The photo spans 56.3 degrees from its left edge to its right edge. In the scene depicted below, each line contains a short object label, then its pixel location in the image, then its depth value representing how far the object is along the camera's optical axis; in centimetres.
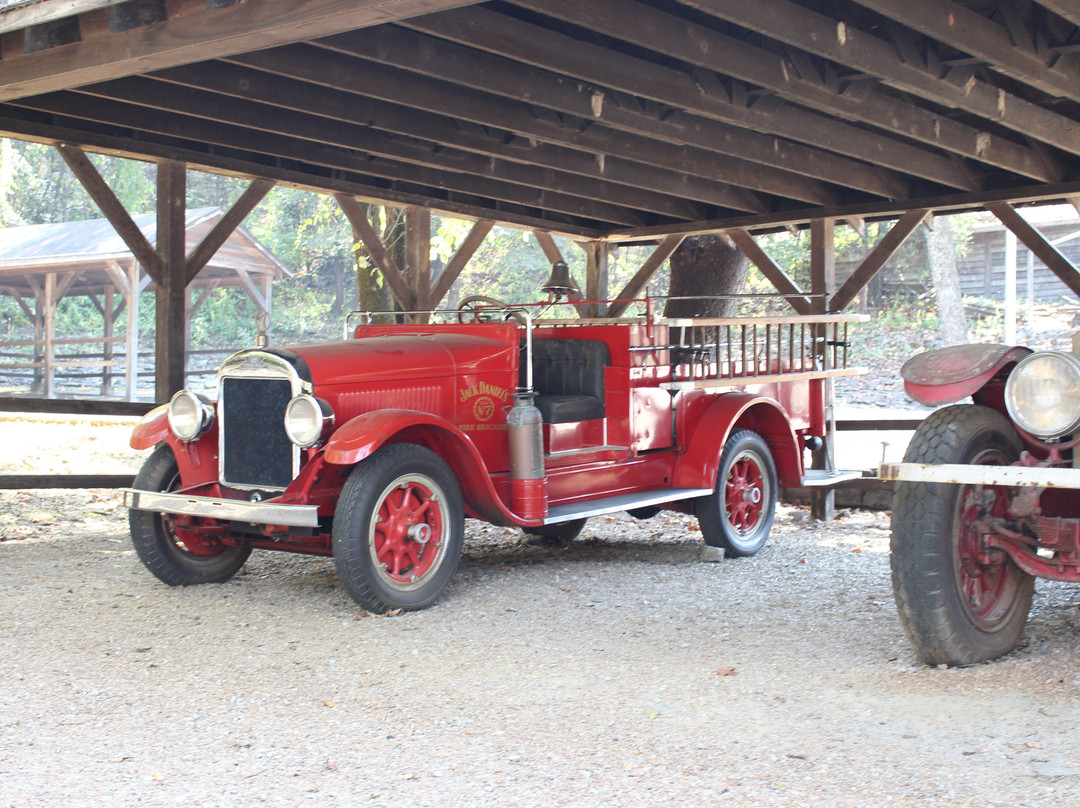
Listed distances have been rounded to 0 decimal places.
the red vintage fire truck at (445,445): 486
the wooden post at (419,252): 923
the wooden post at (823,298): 770
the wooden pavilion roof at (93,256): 1923
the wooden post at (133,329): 1805
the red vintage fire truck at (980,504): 347
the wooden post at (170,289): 731
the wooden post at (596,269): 1119
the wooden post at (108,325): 2123
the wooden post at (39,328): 2095
